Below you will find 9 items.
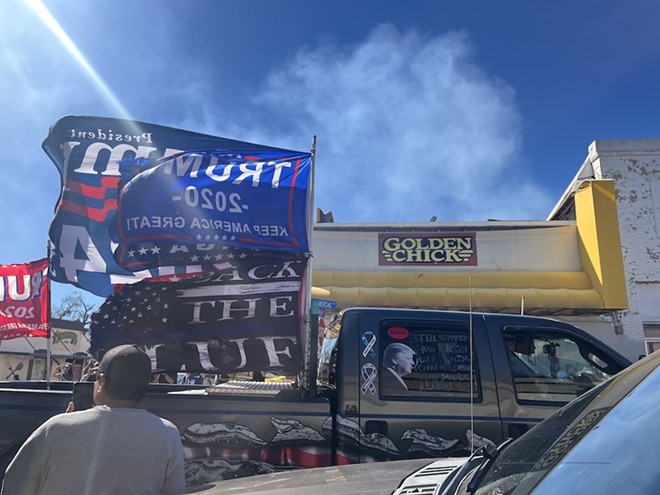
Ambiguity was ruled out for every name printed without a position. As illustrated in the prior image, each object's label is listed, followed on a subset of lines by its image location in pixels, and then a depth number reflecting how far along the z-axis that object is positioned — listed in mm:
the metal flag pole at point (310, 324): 4027
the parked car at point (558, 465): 1299
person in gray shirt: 1788
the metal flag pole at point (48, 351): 4608
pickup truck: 3383
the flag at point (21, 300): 11016
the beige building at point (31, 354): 23453
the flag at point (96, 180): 4449
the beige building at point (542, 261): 13633
